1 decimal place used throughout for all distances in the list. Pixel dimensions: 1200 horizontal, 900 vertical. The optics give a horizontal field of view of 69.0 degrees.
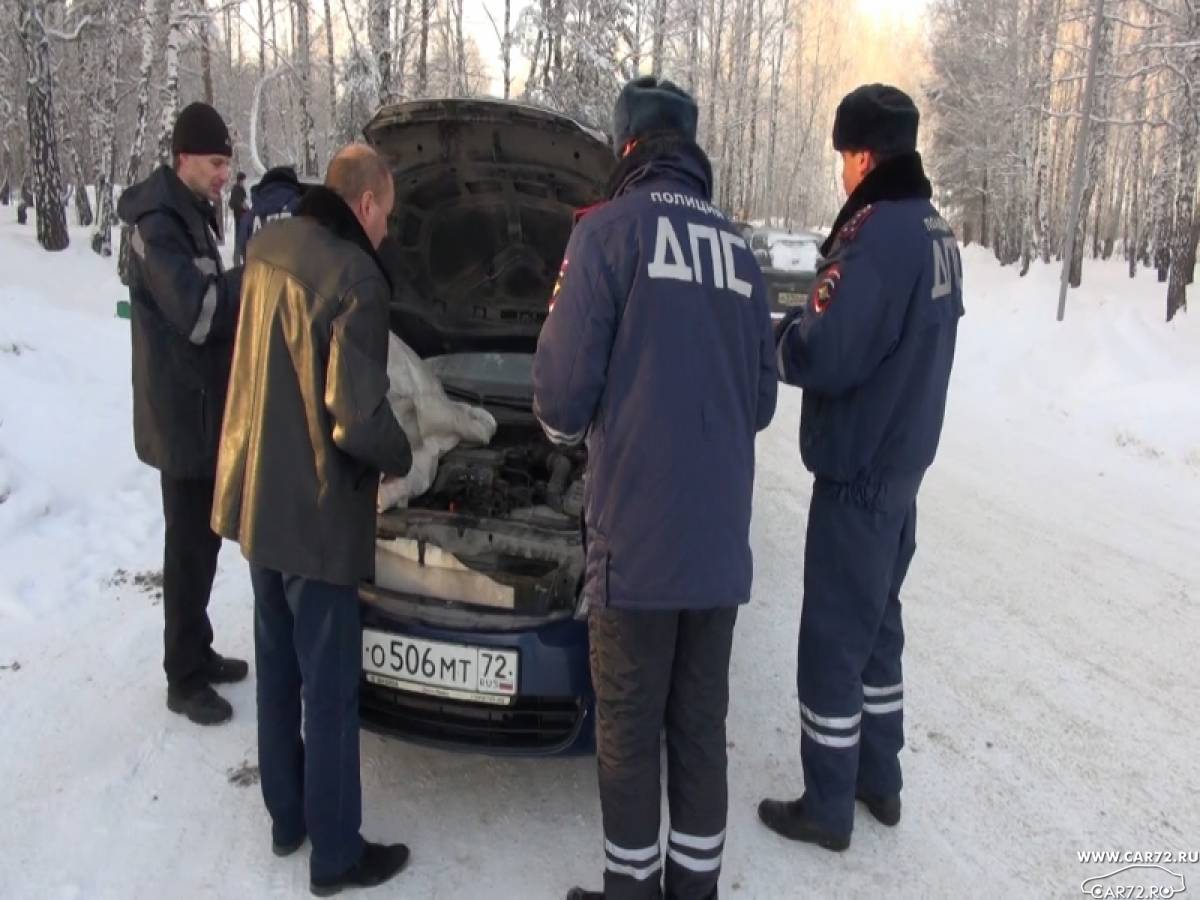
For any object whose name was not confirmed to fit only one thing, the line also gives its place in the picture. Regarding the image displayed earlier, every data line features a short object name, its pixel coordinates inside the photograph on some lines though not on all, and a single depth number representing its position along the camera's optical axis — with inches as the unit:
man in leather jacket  92.8
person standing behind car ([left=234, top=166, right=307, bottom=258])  187.8
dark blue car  105.9
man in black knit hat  123.5
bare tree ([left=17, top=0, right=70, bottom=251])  575.2
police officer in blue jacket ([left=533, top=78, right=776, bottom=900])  86.2
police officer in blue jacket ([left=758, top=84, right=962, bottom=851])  103.0
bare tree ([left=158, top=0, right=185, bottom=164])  538.2
